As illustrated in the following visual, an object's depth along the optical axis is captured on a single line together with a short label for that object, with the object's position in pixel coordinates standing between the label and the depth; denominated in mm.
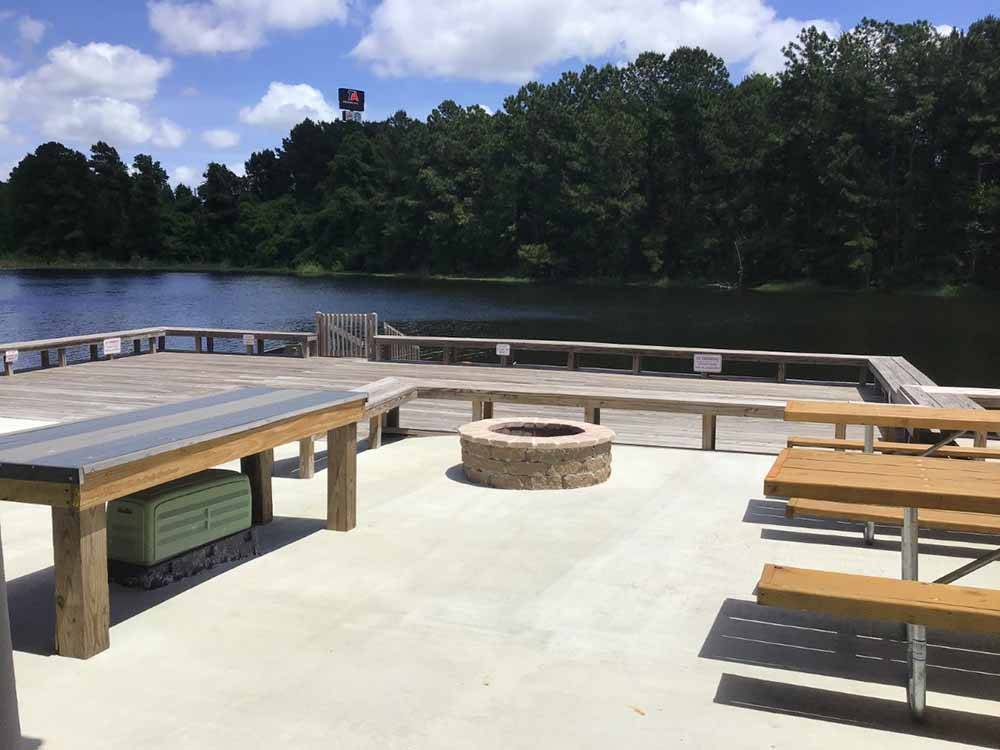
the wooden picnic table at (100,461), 3117
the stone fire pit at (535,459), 6066
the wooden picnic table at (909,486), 2963
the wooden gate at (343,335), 14617
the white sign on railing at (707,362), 11574
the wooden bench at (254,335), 14562
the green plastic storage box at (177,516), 3953
